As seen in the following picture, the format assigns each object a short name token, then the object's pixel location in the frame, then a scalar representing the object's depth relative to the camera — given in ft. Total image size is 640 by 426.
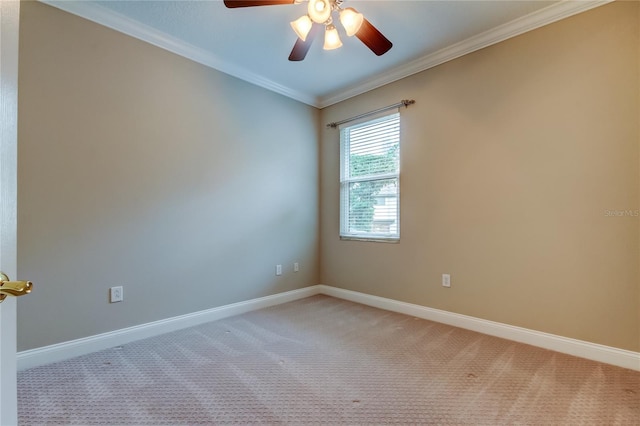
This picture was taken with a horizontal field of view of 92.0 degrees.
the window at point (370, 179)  11.05
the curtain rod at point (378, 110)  10.46
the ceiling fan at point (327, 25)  5.80
